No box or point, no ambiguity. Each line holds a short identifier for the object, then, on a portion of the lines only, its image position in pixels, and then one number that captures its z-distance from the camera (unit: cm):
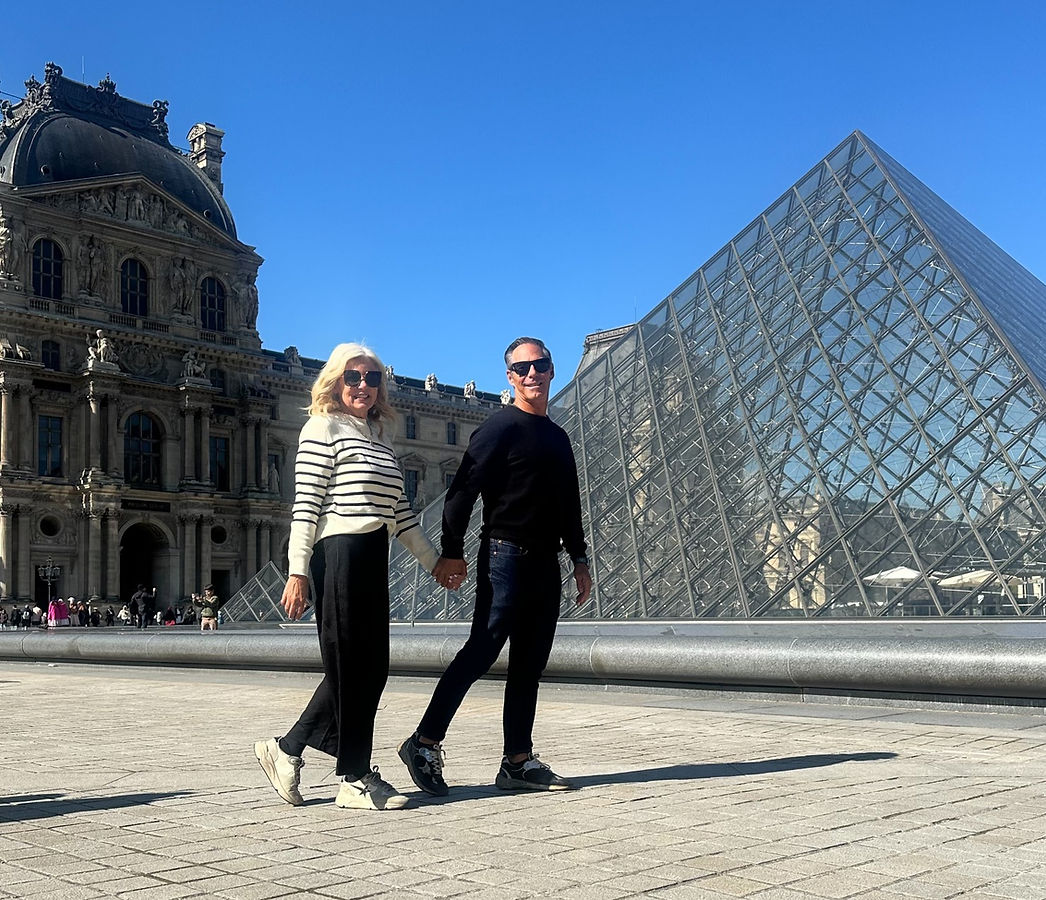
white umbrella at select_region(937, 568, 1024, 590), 1426
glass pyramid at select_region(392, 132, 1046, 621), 1477
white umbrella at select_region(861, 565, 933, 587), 1441
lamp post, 4856
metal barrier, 766
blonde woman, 464
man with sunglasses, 512
